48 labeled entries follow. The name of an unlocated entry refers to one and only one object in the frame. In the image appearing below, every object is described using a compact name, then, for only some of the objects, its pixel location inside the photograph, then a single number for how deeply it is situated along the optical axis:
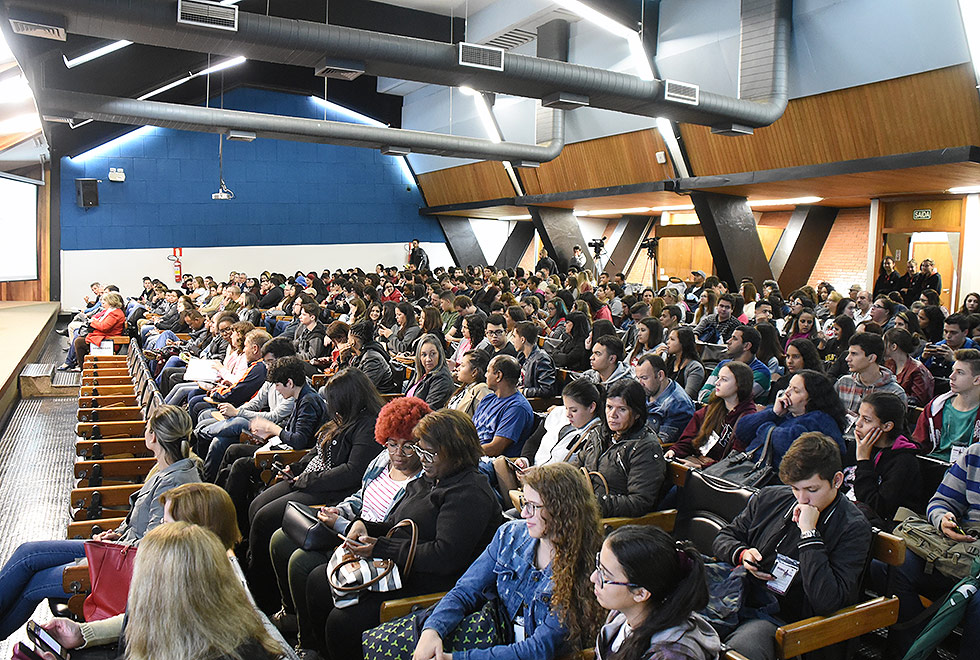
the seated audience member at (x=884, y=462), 2.96
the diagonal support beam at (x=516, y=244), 20.22
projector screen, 12.17
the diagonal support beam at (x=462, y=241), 20.41
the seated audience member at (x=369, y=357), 5.50
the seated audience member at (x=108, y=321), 8.67
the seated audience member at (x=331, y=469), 3.44
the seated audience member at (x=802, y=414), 3.32
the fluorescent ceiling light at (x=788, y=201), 12.35
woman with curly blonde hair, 2.06
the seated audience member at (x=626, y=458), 2.92
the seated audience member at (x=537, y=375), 5.18
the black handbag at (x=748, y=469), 3.31
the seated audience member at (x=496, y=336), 5.41
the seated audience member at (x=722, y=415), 3.71
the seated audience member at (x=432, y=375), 4.64
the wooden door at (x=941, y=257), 11.38
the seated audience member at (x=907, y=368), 4.77
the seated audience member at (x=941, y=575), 2.40
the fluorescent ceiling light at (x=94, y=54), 10.39
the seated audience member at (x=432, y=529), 2.45
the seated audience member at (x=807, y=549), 2.21
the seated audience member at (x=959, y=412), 3.52
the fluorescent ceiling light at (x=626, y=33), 10.26
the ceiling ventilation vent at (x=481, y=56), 6.80
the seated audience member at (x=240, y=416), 4.48
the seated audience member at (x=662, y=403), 4.00
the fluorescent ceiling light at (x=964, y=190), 10.12
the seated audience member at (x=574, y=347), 6.47
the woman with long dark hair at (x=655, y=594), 1.74
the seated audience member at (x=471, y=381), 4.32
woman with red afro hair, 2.84
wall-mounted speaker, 15.70
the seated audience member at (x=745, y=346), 4.74
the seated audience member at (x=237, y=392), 5.17
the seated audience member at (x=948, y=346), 5.43
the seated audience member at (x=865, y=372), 4.25
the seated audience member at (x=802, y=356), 4.39
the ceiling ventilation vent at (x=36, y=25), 5.24
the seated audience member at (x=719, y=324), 7.04
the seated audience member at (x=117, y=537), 2.68
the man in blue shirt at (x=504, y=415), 3.88
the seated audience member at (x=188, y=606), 1.67
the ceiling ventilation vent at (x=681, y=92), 7.85
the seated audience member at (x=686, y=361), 4.80
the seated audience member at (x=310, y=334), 7.02
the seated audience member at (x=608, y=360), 4.62
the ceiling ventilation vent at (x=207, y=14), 5.67
